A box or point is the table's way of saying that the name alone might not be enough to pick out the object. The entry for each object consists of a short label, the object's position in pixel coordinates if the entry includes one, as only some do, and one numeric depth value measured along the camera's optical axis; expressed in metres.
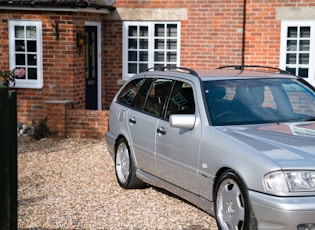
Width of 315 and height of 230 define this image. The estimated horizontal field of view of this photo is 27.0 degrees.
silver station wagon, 5.52
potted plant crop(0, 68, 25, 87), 13.38
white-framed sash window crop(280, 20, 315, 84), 13.95
